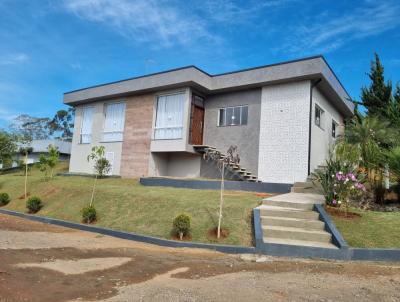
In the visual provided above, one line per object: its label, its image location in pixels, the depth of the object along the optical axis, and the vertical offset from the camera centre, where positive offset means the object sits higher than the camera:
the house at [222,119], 15.72 +3.25
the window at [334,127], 20.15 +3.53
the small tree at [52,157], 19.75 +0.74
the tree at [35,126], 60.41 +7.51
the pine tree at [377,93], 20.93 +5.97
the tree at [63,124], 63.05 +8.39
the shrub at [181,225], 9.05 -1.18
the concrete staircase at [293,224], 8.31 -0.97
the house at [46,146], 37.31 +2.43
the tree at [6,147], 25.61 +1.51
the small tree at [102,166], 20.19 +0.43
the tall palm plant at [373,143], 11.40 +2.10
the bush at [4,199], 16.50 -1.49
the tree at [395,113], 16.57 +4.01
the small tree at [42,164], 20.27 +0.33
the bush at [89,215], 11.72 -1.40
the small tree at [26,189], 16.89 -1.03
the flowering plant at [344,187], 9.43 +0.08
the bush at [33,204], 14.23 -1.42
